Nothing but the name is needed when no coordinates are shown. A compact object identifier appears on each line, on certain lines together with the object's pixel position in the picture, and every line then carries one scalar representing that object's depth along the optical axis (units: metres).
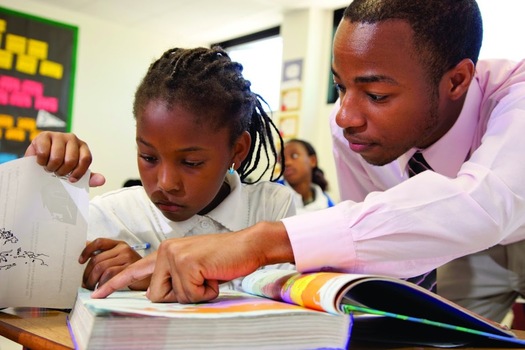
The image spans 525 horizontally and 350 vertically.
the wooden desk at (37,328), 0.53
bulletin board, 4.42
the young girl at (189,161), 0.93
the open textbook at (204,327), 0.45
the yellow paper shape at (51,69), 4.65
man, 0.65
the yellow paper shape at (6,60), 4.42
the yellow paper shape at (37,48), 4.56
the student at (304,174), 3.82
